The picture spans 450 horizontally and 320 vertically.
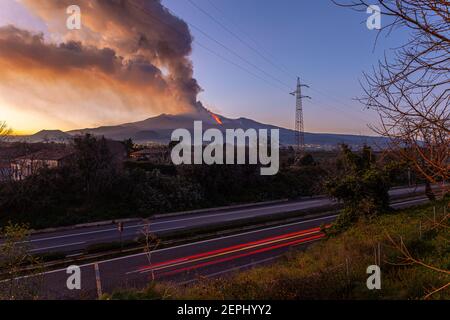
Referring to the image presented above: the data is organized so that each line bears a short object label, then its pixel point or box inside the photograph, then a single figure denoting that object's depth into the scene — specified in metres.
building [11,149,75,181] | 31.31
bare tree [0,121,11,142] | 27.67
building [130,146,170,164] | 50.10
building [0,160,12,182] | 30.22
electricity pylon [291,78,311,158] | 50.00
